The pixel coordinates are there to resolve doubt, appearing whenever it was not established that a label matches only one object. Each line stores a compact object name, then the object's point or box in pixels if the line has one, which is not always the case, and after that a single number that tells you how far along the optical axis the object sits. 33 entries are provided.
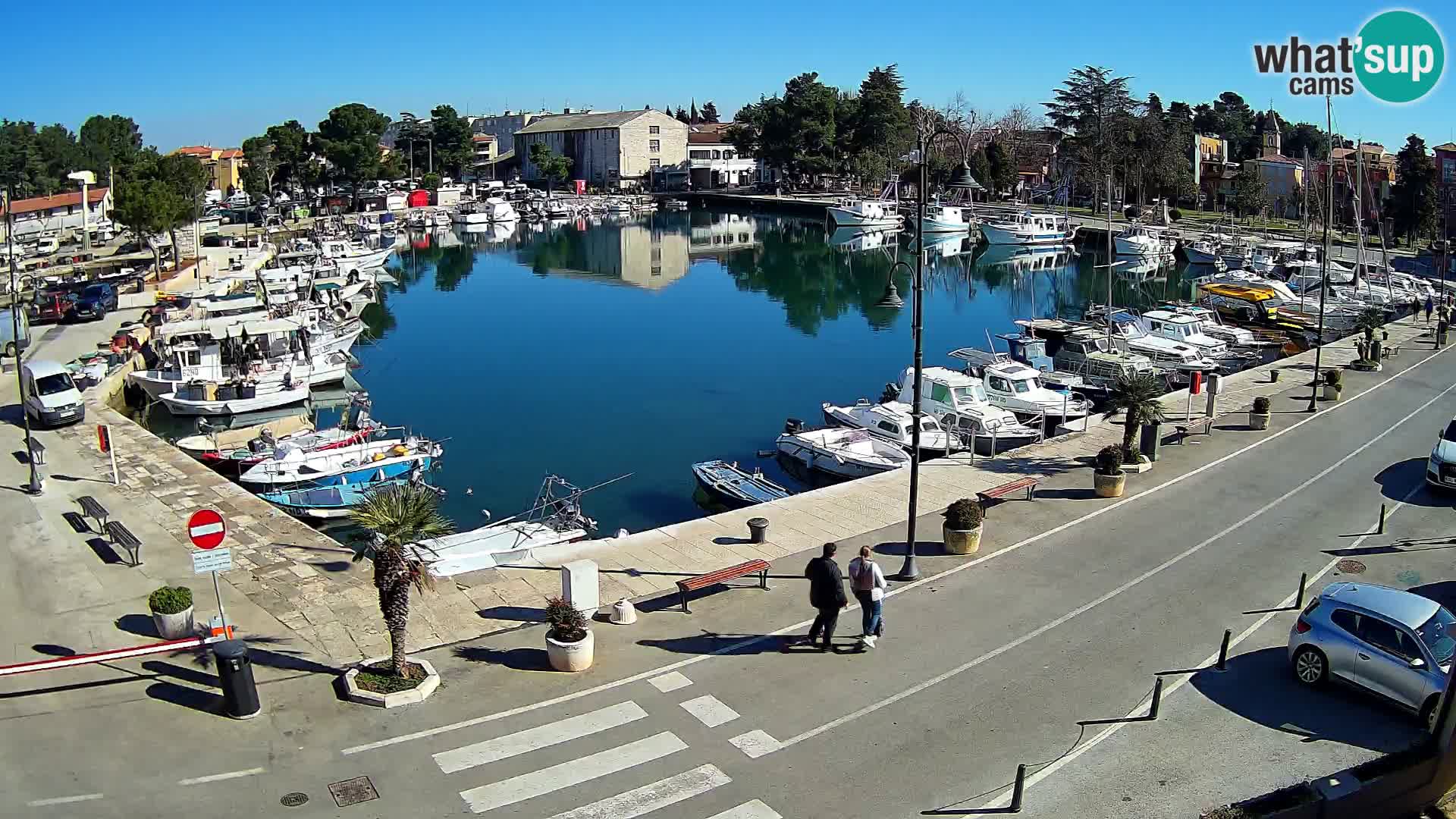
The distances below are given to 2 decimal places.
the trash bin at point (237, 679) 13.05
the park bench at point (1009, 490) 21.61
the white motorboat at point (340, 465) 27.97
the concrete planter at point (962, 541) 18.91
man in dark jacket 14.59
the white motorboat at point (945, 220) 109.19
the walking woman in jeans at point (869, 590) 14.84
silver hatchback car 12.80
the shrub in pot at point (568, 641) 14.30
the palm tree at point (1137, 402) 24.09
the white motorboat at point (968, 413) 30.95
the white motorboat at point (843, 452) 28.66
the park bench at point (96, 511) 20.94
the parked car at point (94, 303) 49.22
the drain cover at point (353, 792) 11.42
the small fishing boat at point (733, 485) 27.28
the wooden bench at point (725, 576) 16.58
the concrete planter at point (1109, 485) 22.34
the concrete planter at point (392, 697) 13.47
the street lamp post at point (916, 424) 17.56
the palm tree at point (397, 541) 13.48
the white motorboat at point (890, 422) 29.84
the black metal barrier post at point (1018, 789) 10.85
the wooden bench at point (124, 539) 19.33
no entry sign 14.44
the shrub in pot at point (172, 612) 15.39
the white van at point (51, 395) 30.56
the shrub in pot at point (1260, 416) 28.30
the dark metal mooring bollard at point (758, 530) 19.47
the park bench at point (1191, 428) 26.98
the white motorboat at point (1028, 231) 98.12
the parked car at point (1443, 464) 22.11
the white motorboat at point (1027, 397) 33.38
